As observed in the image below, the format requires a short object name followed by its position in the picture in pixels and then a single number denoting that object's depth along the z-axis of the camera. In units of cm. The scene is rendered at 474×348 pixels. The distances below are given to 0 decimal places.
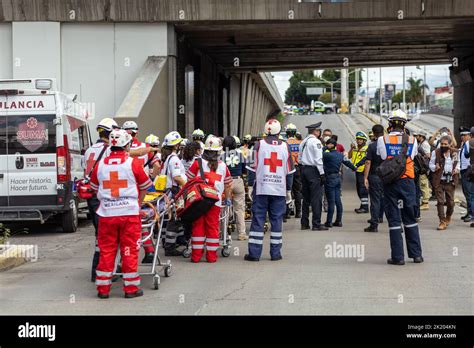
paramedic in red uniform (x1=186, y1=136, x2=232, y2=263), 1143
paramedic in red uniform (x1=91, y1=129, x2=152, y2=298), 893
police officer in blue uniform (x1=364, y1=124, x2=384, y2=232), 1512
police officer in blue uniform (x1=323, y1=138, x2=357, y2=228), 1614
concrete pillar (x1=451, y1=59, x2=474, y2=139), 3253
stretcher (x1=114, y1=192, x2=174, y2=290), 959
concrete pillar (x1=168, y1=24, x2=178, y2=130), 2284
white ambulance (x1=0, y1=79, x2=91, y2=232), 1496
